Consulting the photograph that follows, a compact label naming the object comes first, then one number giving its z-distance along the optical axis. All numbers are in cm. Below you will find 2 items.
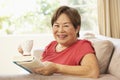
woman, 143
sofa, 155
